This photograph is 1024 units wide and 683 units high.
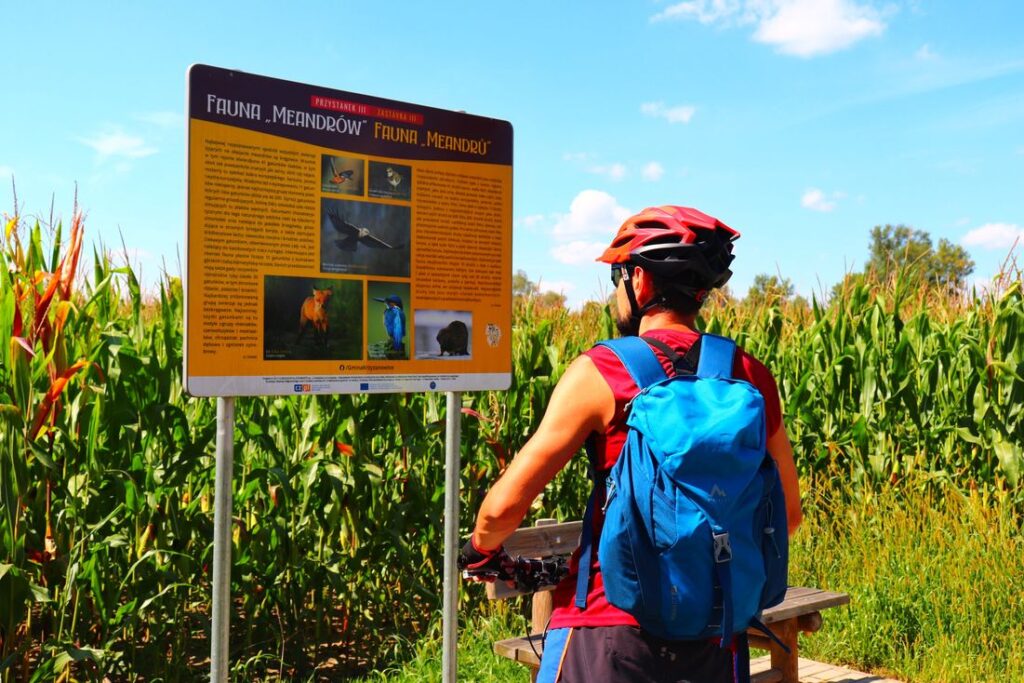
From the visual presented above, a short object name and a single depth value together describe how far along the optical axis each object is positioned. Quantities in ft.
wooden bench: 12.21
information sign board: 10.36
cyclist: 7.34
